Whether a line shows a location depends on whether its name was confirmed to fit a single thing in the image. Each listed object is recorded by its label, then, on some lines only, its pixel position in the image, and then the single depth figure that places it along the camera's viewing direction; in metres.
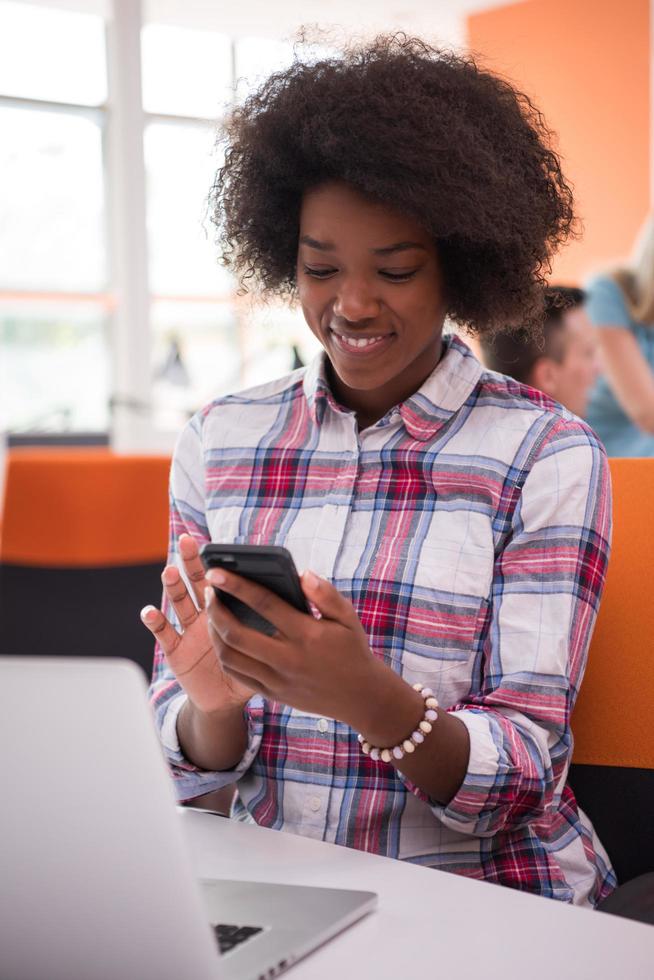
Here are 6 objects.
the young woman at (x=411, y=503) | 1.06
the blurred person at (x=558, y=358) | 2.71
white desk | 0.69
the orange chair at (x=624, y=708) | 1.15
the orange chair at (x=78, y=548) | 2.55
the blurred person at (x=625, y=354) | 3.09
